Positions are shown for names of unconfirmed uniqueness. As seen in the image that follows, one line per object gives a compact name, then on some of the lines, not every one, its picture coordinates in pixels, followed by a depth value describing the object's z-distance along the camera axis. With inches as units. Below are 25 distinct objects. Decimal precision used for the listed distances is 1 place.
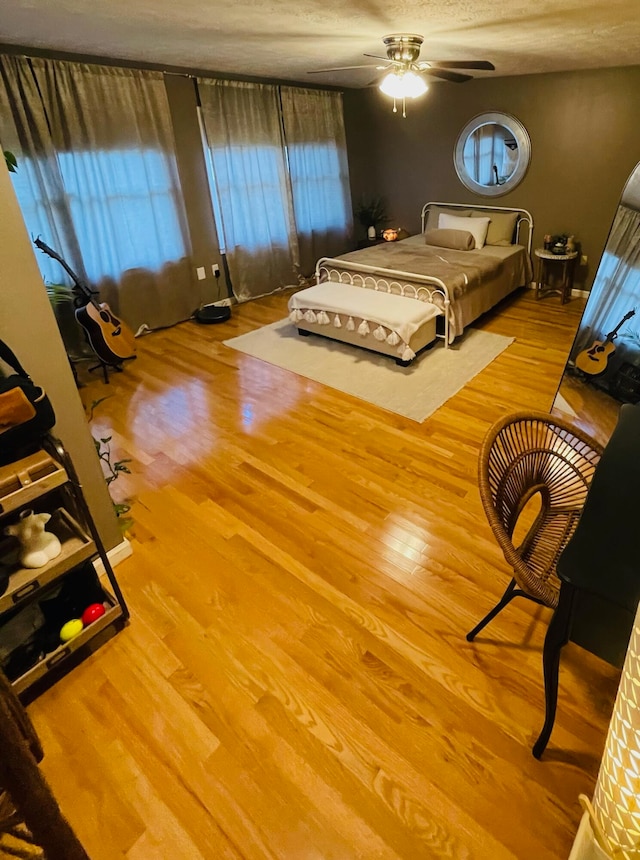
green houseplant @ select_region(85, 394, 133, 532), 89.8
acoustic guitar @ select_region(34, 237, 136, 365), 146.5
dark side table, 180.2
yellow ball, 64.2
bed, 144.4
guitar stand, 150.3
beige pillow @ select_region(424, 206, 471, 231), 213.5
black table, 36.0
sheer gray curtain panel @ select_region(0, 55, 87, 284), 131.5
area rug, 130.3
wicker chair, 49.8
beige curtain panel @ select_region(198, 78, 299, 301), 182.1
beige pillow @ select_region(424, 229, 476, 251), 186.2
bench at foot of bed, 139.5
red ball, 66.8
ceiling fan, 117.2
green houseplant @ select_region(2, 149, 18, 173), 81.8
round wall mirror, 190.4
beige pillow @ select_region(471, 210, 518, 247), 196.7
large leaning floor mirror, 70.1
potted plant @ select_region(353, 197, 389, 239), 239.1
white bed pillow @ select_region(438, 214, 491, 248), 193.6
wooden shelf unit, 54.3
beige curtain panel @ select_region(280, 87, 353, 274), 207.2
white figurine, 57.1
